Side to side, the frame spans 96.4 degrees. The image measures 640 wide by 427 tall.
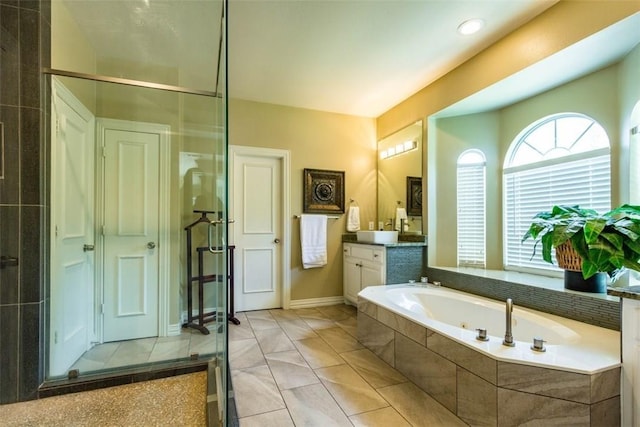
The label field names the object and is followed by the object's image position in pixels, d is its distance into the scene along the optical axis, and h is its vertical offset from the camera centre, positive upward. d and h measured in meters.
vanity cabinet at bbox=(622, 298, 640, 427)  1.25 -0.67
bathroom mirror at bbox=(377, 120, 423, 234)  3.24 +0.45
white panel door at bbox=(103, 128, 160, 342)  2.37 -0.17
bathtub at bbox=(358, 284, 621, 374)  1.34 -0.70
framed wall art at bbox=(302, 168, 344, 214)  3.65 +0.30
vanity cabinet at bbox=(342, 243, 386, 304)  3.01 -0.61
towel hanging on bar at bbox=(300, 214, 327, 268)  3.55 -0.32
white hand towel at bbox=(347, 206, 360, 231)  3.79 -0.06
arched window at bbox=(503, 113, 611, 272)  2.23 +0.36
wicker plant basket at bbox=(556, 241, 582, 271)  1.95 -0.30
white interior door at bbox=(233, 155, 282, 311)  3.43 -0.21
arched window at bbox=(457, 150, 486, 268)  3.06 +0.07
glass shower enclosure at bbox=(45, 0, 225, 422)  1.93 +0.24
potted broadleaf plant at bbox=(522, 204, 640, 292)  1.60 -0.16
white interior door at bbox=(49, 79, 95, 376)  1.86 -0.12
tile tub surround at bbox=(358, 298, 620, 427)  1.25 -0.84
